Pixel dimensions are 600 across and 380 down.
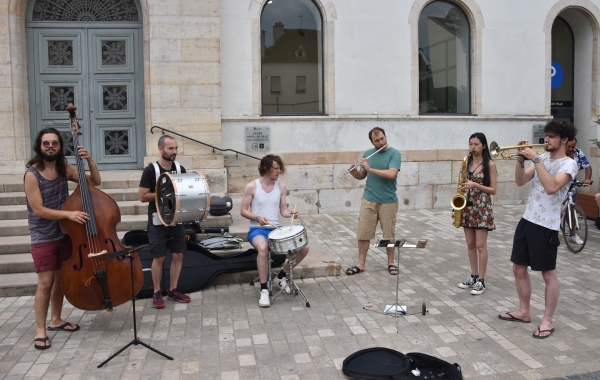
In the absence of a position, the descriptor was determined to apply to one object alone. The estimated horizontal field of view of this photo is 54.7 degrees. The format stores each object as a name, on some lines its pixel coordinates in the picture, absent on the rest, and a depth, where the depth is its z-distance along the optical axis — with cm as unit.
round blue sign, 1401
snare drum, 568
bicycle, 834
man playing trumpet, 482
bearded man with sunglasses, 478
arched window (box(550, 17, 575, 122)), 1404
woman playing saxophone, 617
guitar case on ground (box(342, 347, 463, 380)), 407
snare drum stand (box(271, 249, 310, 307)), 580
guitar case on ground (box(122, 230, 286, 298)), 624
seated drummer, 615
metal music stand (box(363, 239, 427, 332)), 544
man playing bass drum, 564
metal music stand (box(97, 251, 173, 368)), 452
